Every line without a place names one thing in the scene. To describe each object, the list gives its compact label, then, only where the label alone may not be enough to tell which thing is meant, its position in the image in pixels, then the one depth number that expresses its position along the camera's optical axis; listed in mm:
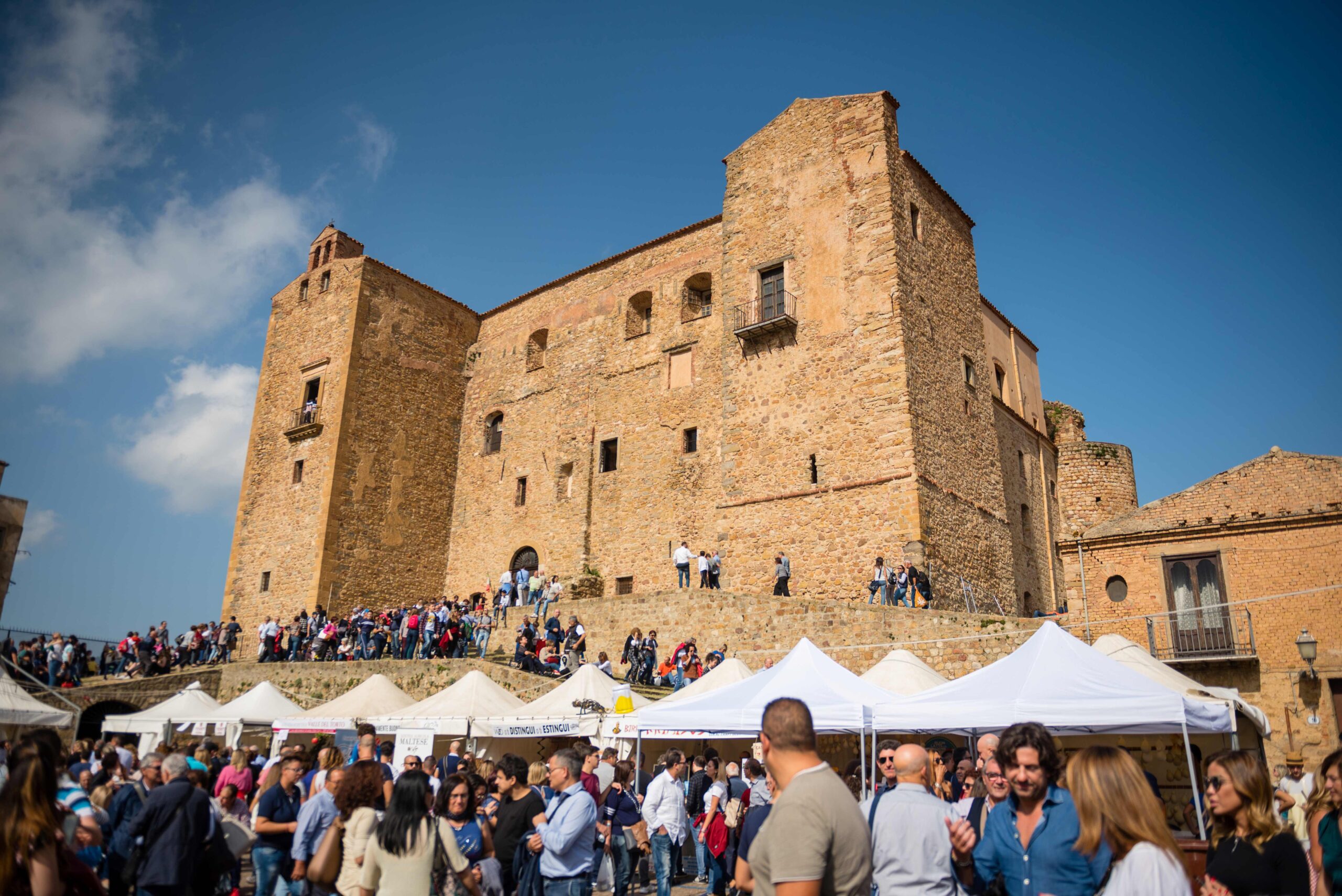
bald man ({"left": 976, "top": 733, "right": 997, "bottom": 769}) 4984
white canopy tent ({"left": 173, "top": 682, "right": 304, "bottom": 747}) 13625
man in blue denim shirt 3127
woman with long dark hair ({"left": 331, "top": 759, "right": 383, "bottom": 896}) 4199
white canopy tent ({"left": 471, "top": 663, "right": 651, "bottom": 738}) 11023
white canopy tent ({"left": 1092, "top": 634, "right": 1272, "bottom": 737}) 9523
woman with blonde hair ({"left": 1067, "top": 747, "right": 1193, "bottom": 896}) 2742
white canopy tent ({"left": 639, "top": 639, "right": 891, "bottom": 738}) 8180
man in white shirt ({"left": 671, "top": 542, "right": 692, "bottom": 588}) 19328
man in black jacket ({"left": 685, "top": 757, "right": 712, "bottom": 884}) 9266
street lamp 13781
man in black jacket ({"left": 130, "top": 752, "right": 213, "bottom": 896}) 4777
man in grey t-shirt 2693
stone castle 18562
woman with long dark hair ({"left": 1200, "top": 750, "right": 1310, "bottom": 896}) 3301
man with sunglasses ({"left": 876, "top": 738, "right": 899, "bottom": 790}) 5113
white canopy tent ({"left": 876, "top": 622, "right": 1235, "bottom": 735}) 6781
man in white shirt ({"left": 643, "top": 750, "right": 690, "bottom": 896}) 7863
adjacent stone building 14422
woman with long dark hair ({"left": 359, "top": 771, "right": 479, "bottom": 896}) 3941
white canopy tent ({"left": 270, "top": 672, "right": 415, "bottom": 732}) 12828
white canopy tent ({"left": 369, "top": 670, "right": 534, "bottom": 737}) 11500
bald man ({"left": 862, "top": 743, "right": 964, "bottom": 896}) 3422
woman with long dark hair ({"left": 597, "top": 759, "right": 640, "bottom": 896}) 7672
